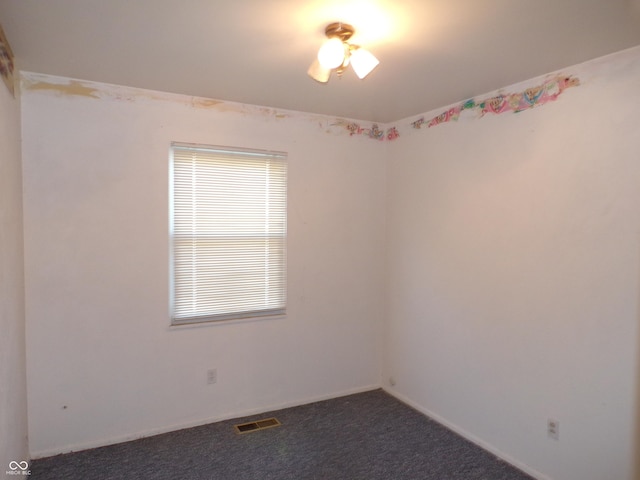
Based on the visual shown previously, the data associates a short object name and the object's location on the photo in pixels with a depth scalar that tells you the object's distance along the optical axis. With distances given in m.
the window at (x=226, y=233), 2.96
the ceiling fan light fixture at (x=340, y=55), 1.81
